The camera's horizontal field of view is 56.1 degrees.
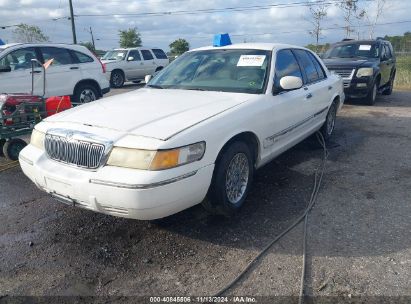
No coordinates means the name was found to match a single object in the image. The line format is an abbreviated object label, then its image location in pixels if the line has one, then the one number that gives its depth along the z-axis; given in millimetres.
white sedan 2916
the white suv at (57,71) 8273
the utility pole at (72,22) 32219
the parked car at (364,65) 10039
